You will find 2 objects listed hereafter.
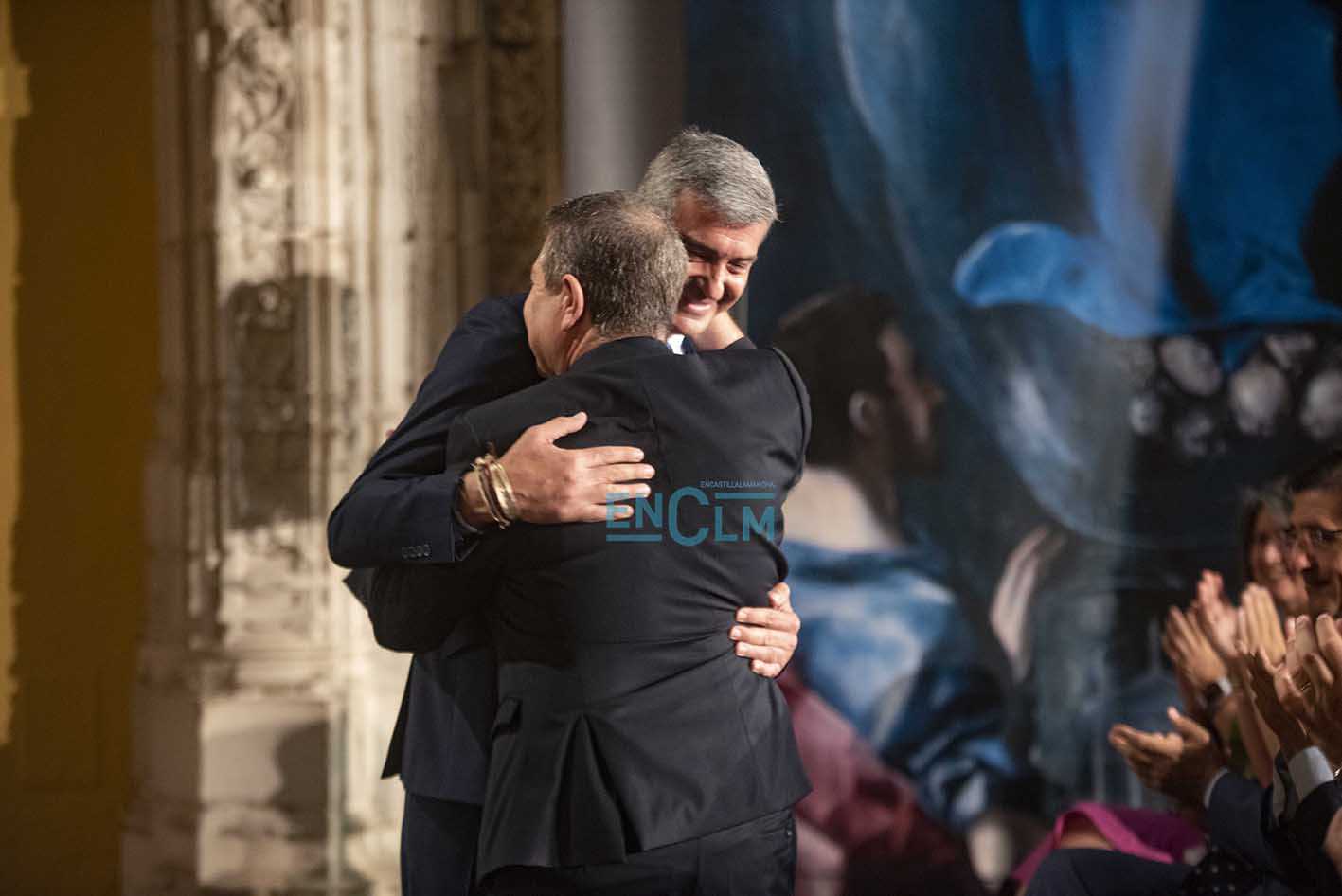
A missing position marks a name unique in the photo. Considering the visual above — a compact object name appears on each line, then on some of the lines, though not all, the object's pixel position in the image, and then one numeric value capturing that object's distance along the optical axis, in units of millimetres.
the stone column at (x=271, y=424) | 12248
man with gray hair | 8933
